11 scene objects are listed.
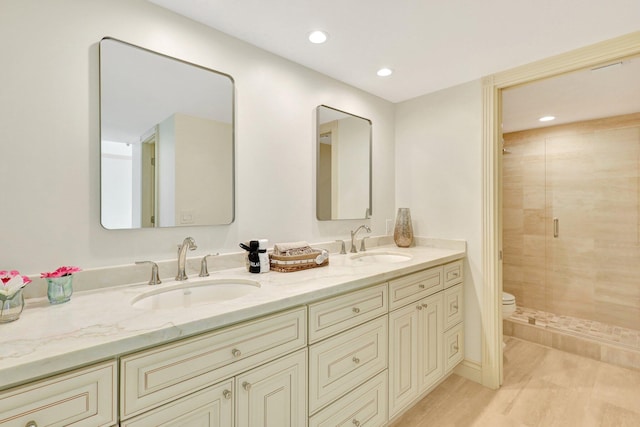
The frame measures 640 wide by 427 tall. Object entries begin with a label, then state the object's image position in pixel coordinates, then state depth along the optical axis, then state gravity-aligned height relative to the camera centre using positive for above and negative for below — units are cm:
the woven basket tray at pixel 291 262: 166 -25
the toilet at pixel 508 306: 285 -85
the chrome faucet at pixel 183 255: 145 -18
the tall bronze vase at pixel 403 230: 254 -12
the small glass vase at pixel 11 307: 92 -27
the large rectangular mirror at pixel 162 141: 133 +37
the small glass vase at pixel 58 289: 109 -25
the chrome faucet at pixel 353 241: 229 -19
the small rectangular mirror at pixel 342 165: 216 +38
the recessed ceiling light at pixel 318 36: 168 +99
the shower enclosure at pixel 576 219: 307 -6
